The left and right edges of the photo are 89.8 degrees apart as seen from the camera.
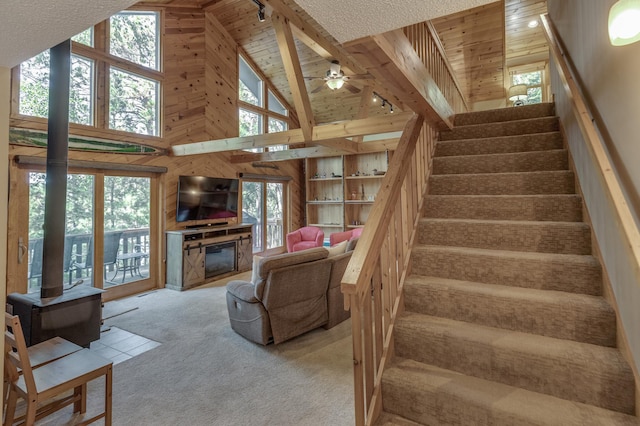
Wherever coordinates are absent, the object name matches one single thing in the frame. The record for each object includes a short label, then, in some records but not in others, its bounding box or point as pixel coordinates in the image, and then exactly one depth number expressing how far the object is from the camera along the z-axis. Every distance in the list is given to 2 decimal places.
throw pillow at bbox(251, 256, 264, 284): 3.16
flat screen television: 5.75
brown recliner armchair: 3.12
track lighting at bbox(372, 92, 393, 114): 6.99
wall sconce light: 1.06
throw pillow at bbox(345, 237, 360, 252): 4.00
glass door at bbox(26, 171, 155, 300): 4.09
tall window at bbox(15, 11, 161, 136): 4.11
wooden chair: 1.66
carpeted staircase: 1.54
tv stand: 5.38
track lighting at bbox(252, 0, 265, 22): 4.43
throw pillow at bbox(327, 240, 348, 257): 3.81
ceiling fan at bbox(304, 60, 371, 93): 4.59
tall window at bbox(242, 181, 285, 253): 7.57
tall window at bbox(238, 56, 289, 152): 7.41
